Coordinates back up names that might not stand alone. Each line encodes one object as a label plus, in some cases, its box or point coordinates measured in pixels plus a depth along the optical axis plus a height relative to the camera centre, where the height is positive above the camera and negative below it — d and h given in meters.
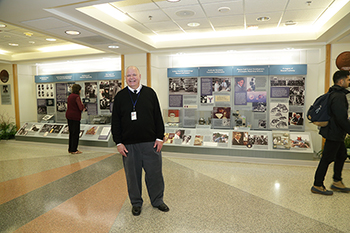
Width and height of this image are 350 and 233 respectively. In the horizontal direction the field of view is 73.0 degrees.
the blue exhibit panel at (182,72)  7.28 +0.80
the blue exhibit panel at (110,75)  8.13 +0.79
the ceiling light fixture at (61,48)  7.66 +1.67
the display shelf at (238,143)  5.70 -1.19
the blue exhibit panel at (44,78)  9.27 +0.78
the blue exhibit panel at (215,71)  6.98 +0.79
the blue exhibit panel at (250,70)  6.71 +0.78
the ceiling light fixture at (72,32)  5.00 +1.40
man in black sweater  3.10 -0.49
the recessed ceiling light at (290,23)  5.30 +1.69
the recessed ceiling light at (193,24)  5.55 +1.72
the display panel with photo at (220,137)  6.29 -1.07
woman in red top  6.67 -0.51
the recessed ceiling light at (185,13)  4.71 +1.72
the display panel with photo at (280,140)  5.76 -1.07
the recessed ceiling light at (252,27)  5.67 +1.70
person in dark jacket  3.49 -0.51
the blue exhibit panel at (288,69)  6.48 +0.77
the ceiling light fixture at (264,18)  5.02 +1.70
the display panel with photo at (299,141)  5.68 -1.07
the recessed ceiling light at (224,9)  4.54 +1.71
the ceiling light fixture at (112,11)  4.55 +1.75
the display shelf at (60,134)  7.42 -1.21
